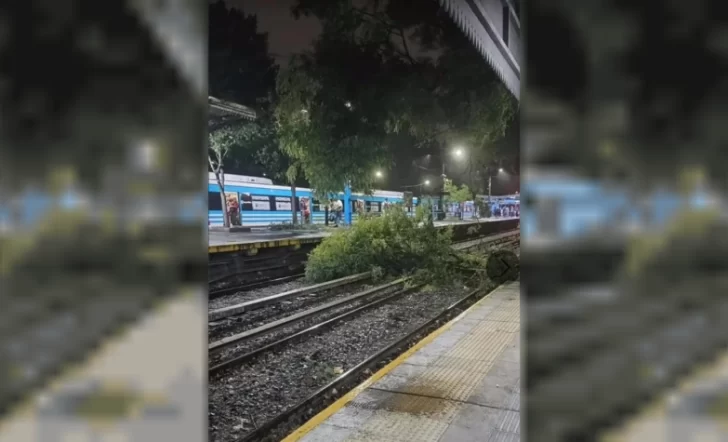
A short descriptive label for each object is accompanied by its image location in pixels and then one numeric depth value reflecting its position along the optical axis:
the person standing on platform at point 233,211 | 18.41
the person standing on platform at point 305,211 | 21.88
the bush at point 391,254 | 11.11
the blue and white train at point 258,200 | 18.19
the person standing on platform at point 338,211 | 23.07
